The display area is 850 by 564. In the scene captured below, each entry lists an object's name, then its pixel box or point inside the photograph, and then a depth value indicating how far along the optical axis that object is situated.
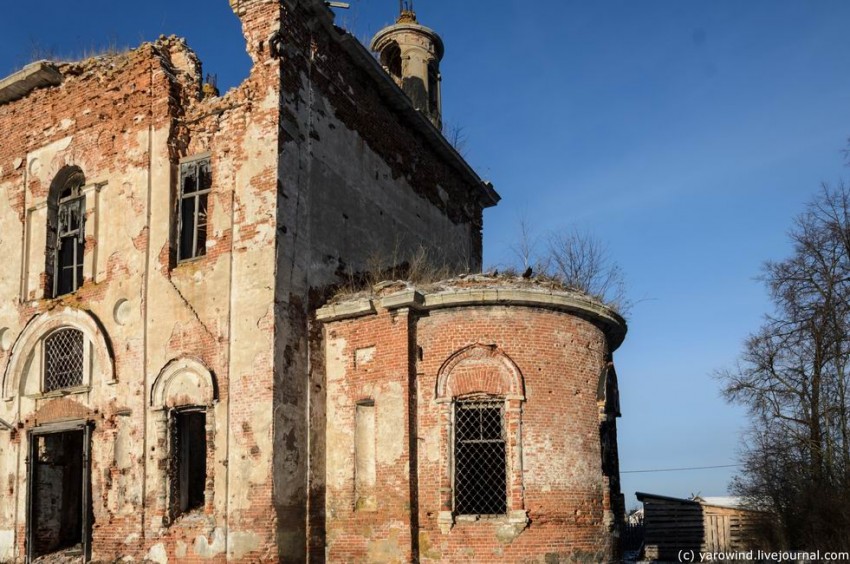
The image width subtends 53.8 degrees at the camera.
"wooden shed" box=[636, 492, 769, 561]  20.20
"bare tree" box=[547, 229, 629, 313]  13.55
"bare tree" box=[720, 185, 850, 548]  20.22
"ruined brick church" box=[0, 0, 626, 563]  12.22
